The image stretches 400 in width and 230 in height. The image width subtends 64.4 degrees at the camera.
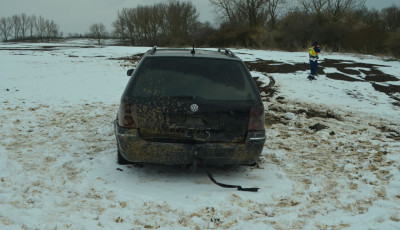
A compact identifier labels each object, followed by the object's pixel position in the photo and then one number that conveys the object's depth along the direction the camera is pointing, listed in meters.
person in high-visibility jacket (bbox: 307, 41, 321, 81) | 13.29
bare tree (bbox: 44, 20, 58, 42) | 106.81
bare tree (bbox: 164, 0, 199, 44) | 57.69
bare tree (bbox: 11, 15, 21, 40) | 106.25
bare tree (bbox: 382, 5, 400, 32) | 58.77
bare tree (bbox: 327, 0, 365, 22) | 40.97
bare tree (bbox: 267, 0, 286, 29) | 46.54
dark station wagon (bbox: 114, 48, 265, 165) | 3.88
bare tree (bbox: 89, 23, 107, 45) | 101.76
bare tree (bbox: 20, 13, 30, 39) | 107.38
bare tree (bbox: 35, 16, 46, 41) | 106.19
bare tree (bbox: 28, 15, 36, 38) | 107.56
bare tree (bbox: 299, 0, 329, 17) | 42.72
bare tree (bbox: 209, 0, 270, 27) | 45.34
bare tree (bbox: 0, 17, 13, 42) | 103.92
